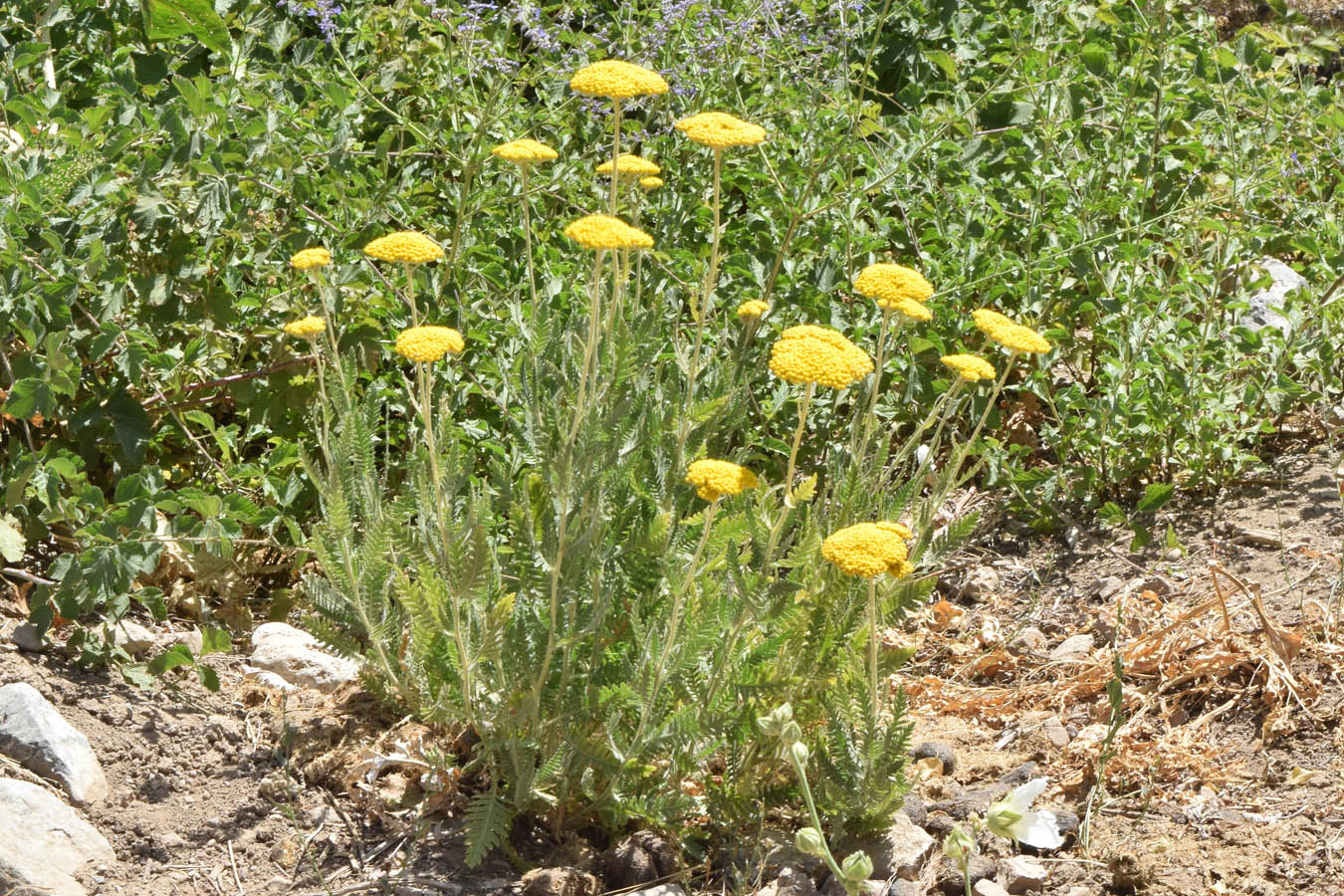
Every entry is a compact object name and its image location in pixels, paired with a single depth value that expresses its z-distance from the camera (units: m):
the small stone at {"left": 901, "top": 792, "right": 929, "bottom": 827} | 2.56
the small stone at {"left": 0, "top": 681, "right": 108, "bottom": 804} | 2.40
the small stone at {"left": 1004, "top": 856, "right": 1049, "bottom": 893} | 2.42
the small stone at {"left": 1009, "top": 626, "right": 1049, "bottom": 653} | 3.28
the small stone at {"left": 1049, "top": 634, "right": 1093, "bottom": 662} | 3.16
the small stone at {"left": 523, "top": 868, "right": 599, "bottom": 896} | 2.28
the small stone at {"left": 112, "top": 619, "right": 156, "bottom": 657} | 2.90
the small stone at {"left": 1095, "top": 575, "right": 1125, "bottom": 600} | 3.36
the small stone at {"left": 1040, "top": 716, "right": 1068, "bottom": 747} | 2.82
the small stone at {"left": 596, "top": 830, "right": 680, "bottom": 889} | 2.35
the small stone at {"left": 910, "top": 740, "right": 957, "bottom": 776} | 2.78
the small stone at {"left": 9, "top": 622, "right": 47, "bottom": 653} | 2.74
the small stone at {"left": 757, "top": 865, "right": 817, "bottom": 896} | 2.33
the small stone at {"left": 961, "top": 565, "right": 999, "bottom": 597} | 3.55
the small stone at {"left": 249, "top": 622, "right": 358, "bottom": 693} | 2.94
